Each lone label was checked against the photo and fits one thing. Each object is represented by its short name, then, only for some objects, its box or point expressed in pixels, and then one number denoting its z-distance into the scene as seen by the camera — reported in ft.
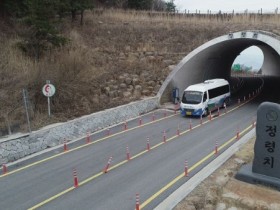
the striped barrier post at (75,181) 49.63
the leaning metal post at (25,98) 62.73
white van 96.63
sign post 72.72
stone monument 45.57
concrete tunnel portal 103.97
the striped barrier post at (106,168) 55.26
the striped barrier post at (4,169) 57.04
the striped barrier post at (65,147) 68.52
